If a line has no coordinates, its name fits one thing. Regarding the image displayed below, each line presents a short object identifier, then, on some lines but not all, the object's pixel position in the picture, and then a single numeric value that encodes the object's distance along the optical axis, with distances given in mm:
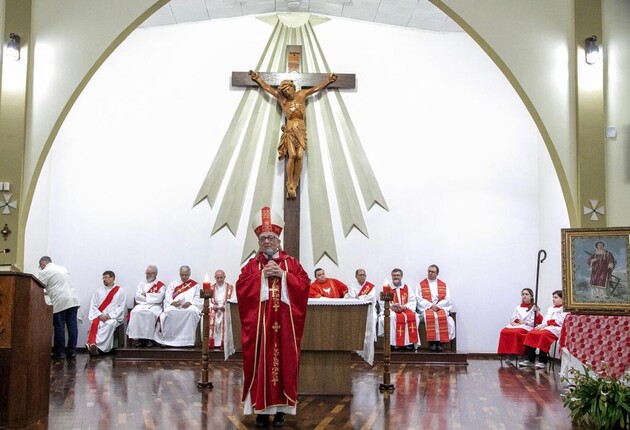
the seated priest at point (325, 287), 10383
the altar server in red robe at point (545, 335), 9312
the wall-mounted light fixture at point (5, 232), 6734
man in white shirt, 9859
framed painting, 5969
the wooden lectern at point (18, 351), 5086
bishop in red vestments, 5465
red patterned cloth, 5910
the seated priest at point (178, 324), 10312
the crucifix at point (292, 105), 10727
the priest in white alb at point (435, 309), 10281
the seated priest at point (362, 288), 10680
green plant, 5152
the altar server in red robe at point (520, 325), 9750
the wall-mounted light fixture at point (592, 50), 6930
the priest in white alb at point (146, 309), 10328
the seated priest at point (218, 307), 10414
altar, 6785
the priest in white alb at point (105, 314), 10414
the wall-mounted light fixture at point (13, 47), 6773
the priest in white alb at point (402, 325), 10203
